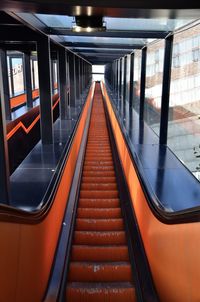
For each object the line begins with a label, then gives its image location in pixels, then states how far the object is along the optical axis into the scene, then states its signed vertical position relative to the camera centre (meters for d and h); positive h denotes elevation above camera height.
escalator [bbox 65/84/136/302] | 2.56 -2.01
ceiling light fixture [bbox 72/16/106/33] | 2.82 +0.89
